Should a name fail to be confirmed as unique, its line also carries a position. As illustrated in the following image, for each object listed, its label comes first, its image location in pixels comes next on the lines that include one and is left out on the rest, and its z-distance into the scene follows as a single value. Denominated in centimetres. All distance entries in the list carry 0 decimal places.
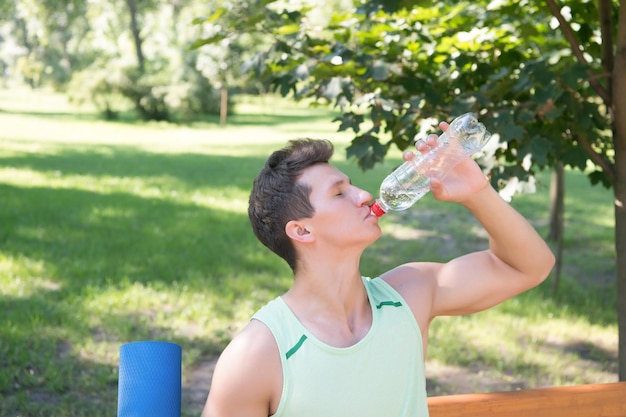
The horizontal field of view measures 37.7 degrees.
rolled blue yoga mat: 174
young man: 179
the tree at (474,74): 337
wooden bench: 226
